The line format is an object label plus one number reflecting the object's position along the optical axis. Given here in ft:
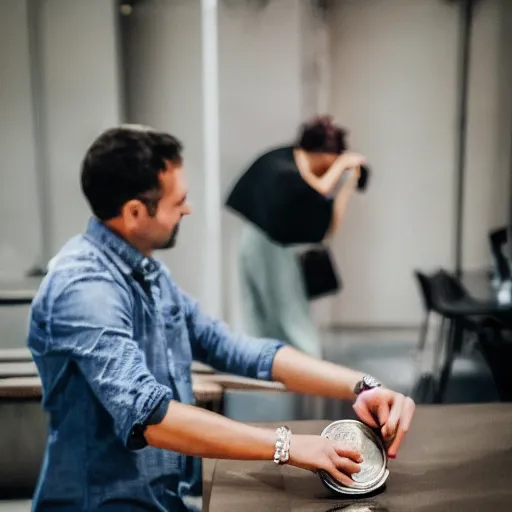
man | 2.99
